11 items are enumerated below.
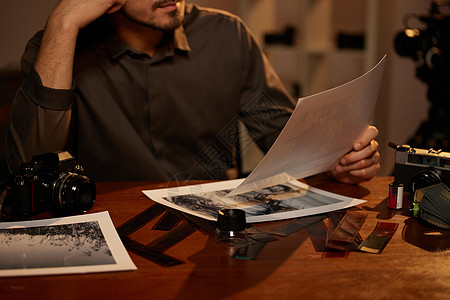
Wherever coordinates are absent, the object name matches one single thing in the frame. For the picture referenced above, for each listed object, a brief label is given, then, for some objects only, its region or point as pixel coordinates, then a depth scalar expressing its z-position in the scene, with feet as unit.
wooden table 2.01
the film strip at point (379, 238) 2.46
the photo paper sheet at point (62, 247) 2.22
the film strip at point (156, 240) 2.36
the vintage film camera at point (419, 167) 3.15
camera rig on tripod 6.38
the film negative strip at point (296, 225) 2.69
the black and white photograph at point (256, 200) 2.95
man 3.89
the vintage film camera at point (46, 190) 2.85
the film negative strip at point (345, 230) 2.50
